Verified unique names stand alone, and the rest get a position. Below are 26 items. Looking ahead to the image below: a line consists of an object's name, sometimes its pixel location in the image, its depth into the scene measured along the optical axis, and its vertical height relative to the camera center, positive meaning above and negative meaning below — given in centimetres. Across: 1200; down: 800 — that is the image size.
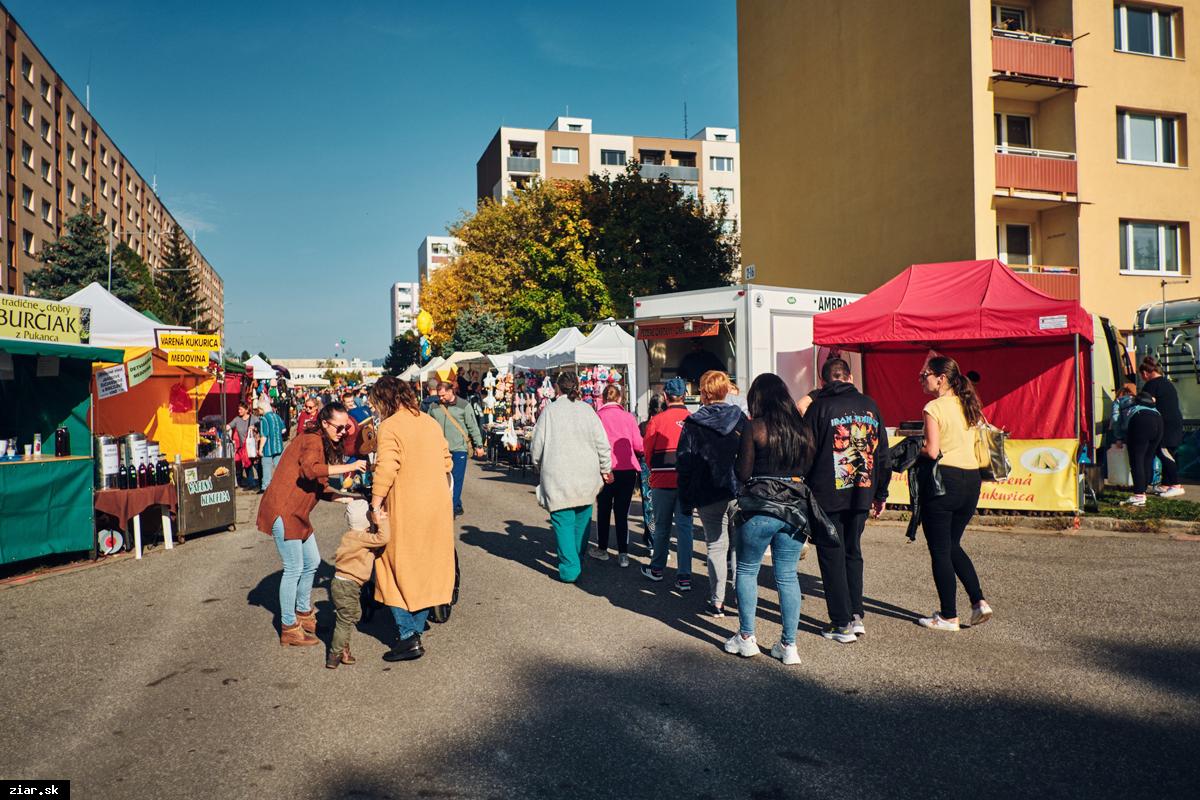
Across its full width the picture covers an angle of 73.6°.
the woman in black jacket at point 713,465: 618 -43
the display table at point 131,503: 926 -98
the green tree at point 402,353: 7381 +599
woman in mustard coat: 536 -70
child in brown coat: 521 -107
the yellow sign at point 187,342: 1177 +114
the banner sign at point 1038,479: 1015 -97
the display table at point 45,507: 813 -92
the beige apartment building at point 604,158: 6688 +2174
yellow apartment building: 2034 +704
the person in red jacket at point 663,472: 737 -57
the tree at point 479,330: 4194 +441
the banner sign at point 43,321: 838 +112
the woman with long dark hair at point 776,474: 511 -42
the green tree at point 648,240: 3375 +726
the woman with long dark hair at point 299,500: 559 -58
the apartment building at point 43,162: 3909 +1536
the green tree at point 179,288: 5994 +1019
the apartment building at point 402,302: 16389 +2345
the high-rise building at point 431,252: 12306 +2552
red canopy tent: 1041 +95
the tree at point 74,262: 3362 +670
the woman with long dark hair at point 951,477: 561 -51
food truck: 1339 +143
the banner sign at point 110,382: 1027 +49
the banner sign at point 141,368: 1069 +70
